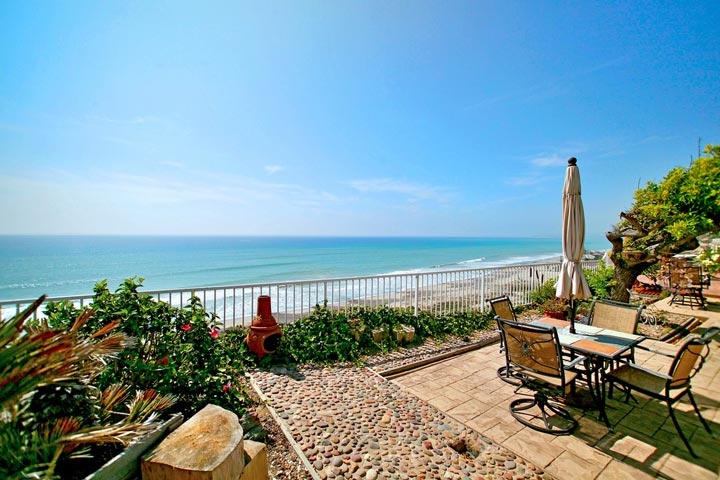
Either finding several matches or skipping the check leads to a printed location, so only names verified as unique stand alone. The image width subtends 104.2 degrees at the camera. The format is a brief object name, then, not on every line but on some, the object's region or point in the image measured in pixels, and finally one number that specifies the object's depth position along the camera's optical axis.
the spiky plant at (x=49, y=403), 0.92
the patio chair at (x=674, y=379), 2.51
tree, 4.76
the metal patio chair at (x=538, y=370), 2.72
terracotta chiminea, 4.18
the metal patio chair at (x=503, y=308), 4.15
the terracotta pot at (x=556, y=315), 6.09
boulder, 1.13
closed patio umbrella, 3.73
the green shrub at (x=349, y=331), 4.36
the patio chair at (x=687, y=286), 7.20
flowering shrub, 1.94
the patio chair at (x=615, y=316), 3.76
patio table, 2.86
